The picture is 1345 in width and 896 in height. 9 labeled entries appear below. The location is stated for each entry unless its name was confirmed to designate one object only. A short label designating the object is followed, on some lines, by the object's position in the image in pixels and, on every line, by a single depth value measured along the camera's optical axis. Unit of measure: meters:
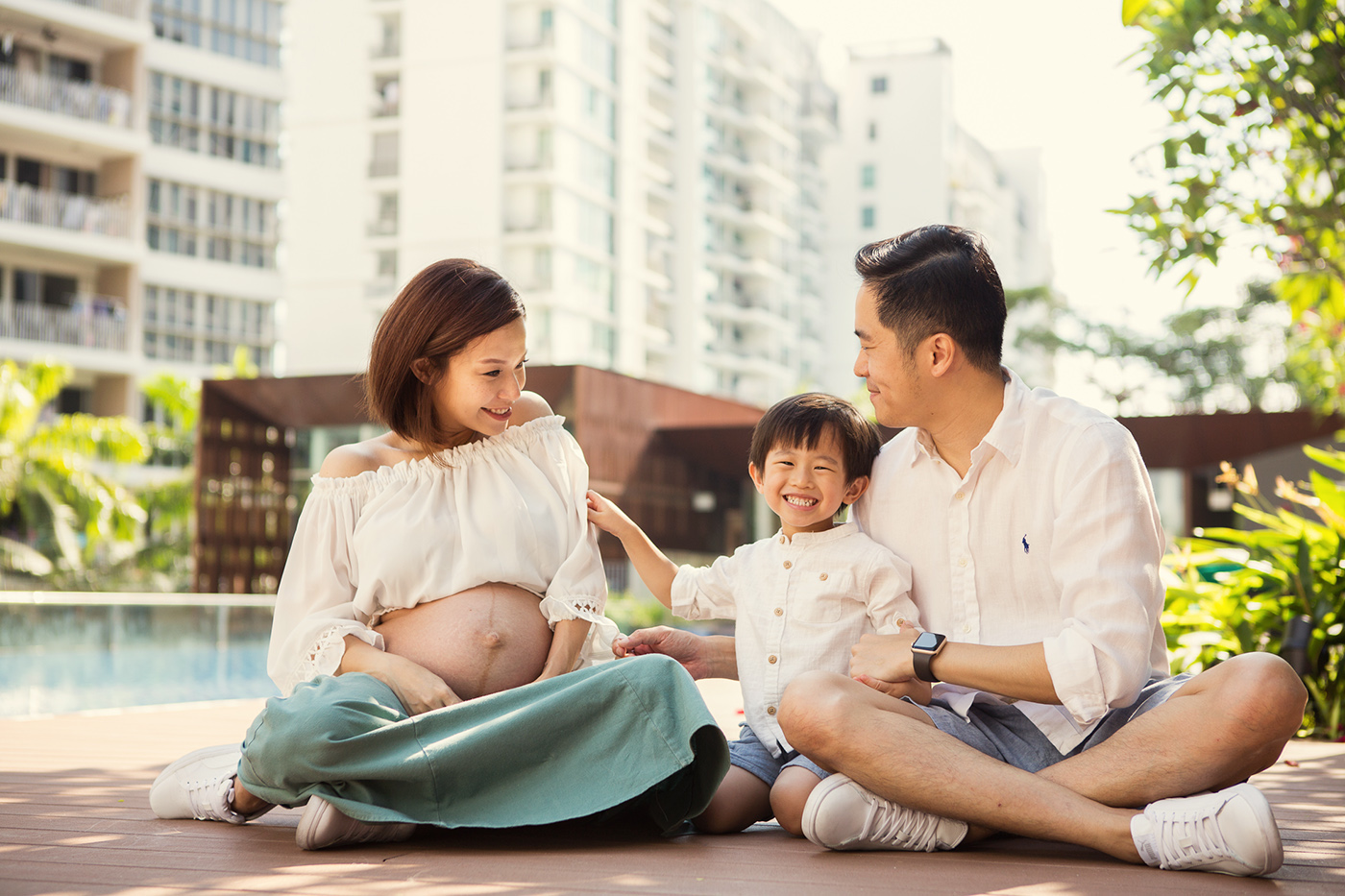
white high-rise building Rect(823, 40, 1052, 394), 60.47
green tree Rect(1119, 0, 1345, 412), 4.50
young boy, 2.84
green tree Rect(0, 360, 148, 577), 18.64
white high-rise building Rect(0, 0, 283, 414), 26.70
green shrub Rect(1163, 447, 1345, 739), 5.07
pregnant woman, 2.59
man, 2.41
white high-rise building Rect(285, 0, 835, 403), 39.00
